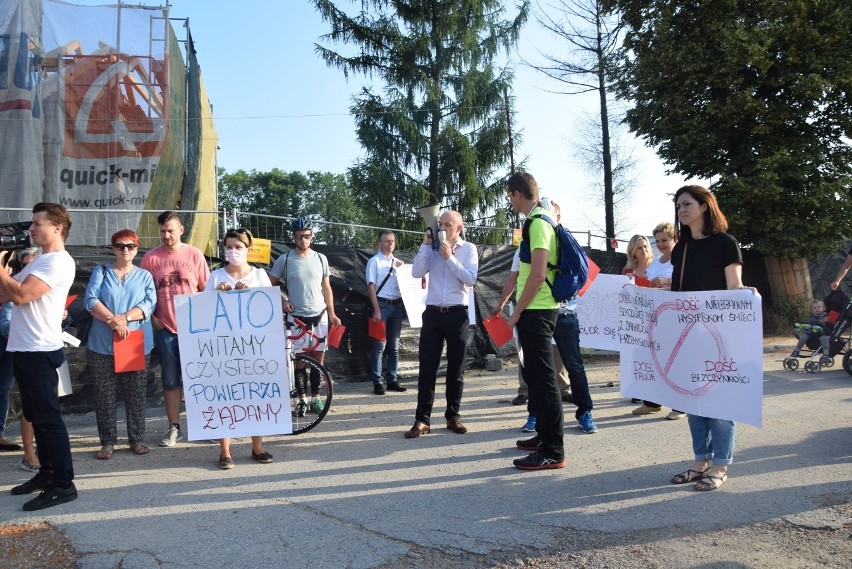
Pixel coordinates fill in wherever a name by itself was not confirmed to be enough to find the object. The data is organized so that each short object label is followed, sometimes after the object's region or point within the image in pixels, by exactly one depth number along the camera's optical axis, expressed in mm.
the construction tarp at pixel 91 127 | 11547
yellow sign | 8539
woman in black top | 4480
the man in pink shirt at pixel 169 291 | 6109
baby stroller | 9508
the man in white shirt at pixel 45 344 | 4410
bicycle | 6348
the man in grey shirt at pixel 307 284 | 7219
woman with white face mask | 5566
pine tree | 22812
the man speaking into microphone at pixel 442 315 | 6055
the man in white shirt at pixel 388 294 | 8773
